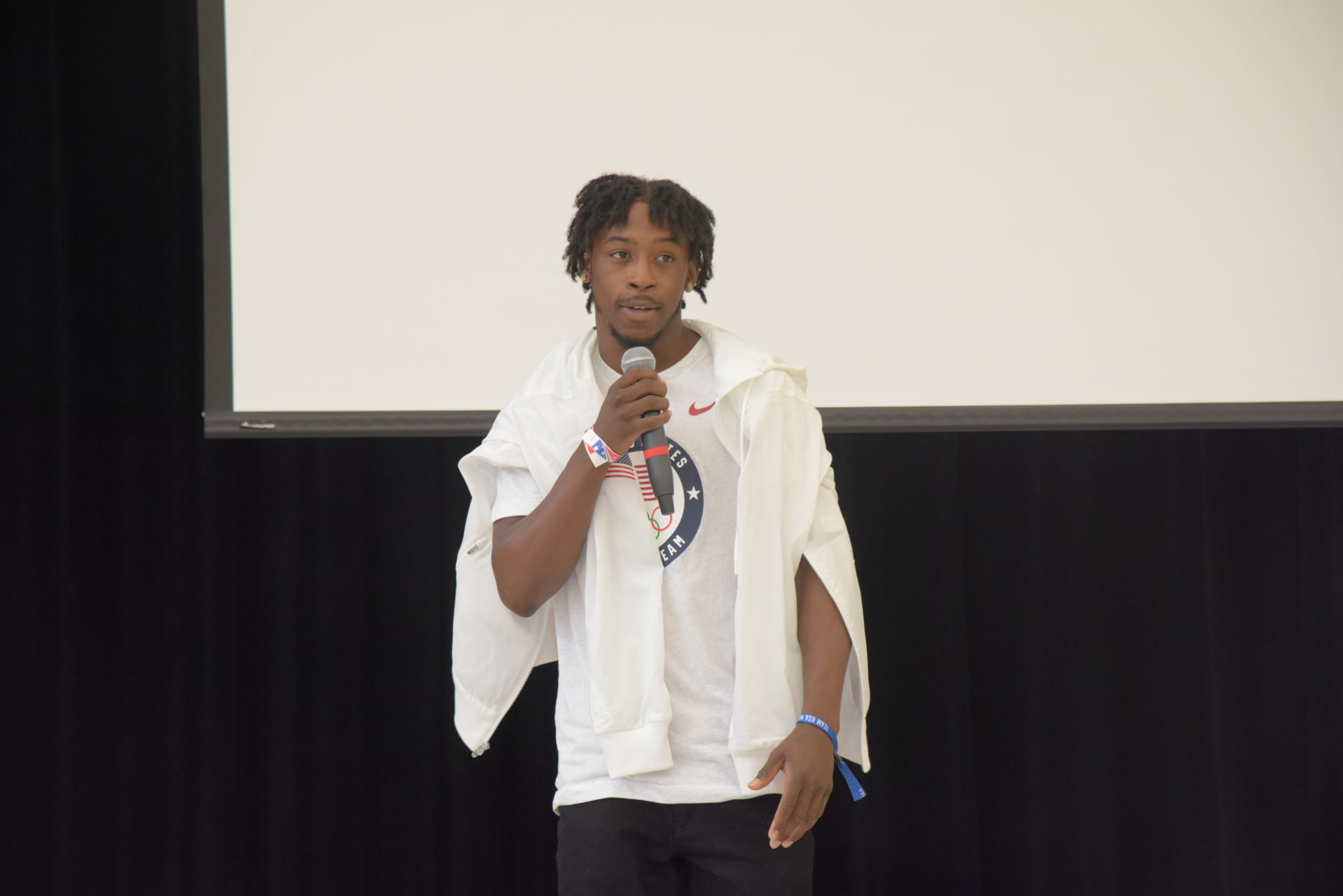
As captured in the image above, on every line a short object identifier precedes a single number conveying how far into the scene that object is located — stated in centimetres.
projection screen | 721
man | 621
